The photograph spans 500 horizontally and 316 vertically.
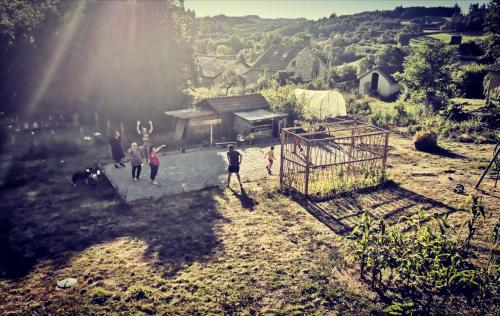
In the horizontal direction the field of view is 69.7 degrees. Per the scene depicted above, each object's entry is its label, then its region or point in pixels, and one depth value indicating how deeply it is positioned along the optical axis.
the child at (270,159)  16.22
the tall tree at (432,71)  27.84
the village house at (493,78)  29.67
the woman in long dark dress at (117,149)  16.50
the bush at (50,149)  18.19
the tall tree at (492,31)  33.41
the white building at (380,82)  37.03
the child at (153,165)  14.23
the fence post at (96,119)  23.61
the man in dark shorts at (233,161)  14.13
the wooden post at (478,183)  12.79
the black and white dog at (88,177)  14.21
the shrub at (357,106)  27.91
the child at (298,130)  22.67
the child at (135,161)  14.39
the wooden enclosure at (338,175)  13.70
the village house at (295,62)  46.25
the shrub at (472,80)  34.06
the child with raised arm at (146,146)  17.00
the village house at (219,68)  46.53
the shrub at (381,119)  24.59
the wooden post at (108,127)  22.54
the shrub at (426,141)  18.89
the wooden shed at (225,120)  21.23
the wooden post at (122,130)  21.52
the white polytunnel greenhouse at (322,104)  24.05
